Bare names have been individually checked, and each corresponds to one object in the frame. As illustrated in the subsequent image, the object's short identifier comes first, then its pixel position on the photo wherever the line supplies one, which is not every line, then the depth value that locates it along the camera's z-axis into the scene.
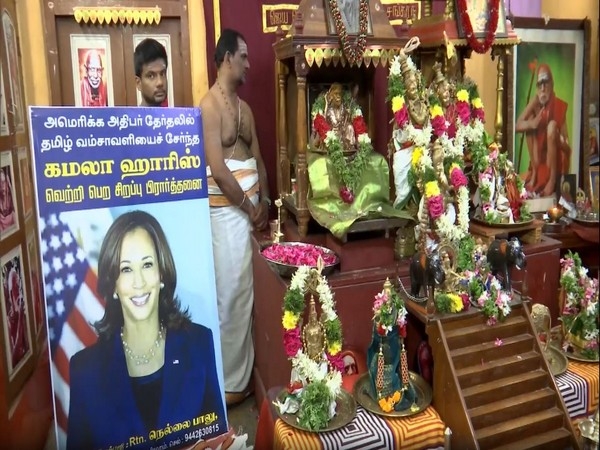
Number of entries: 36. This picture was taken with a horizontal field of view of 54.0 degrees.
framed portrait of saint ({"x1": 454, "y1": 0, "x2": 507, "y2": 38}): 3.35
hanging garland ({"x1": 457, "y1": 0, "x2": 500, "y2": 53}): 3.35
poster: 2.58
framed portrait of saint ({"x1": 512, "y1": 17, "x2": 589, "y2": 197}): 4.05
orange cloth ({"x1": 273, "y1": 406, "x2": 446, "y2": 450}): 2.49
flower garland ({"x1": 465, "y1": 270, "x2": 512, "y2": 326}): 2.79
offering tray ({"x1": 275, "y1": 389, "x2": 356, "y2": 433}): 2.54
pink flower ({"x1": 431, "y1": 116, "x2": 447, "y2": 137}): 3.19
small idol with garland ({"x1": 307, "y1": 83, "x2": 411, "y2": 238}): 3.31
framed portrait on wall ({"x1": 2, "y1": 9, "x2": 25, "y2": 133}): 3.00
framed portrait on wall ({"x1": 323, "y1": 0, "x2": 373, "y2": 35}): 3.13
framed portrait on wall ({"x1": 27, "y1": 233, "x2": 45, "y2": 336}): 3.26
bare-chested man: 3.70
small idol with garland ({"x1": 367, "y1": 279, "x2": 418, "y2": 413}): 2.62
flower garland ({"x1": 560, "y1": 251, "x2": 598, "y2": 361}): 2.70
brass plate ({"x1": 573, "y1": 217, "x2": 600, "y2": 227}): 3.26
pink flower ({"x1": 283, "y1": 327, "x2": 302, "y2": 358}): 2.71
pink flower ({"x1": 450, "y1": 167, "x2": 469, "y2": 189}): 3.13
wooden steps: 2.57
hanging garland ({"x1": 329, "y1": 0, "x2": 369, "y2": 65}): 3.12
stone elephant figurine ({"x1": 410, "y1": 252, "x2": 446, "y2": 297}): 2.69
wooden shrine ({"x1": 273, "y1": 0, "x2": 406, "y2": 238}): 3.13
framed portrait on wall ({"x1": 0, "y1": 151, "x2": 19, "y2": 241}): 2.84
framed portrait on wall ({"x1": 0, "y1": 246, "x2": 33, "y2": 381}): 2.79
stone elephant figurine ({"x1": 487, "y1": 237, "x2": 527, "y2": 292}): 2.83
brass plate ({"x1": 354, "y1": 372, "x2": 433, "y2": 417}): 2.63
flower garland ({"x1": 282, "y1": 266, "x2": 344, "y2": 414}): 2.65
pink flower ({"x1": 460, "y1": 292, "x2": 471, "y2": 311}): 2.79
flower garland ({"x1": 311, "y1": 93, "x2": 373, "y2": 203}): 3.35
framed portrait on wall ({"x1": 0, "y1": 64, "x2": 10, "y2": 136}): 2.81
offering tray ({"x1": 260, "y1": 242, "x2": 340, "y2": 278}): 3.08
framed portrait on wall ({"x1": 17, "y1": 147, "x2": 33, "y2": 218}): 3.19
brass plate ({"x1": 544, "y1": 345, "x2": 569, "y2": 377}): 2.81
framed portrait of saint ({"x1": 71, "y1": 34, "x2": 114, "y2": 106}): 3.69
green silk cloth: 3.27
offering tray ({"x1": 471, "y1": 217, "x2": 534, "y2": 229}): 3.38
